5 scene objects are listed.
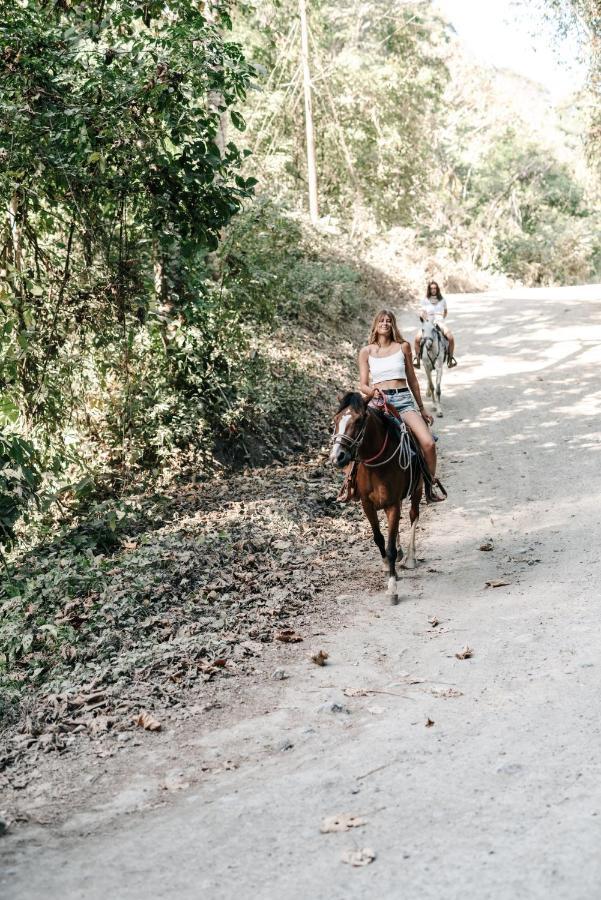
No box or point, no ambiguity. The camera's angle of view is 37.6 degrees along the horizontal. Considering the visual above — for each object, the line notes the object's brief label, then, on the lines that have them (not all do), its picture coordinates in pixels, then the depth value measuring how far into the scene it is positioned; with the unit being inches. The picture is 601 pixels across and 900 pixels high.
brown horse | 341.7
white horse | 721.0
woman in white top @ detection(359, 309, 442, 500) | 388.8
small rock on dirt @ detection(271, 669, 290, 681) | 287.7
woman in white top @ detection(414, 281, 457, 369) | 737.0
